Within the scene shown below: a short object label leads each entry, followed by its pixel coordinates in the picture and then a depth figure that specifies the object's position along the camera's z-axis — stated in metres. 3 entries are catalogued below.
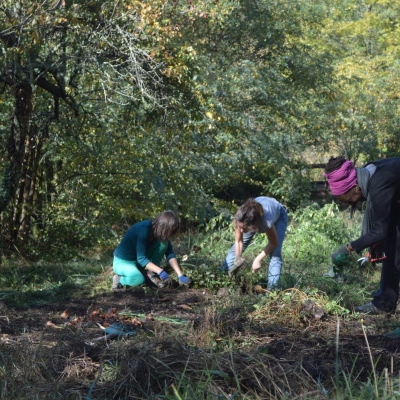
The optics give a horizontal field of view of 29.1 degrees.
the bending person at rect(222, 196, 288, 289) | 7.93
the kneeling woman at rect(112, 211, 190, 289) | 8.24
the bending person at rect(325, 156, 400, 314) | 6.46
